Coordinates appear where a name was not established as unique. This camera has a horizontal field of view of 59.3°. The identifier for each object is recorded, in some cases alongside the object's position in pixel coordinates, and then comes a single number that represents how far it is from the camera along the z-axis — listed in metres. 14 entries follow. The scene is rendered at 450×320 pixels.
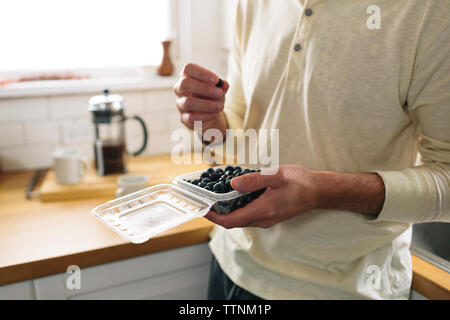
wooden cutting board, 1.16
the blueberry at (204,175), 0.57
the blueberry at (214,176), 0.57
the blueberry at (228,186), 0.54
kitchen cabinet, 0.90
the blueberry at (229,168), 0.60
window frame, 1.49
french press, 1.24
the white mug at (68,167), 1.20
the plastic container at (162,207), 0.47
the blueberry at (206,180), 0.55
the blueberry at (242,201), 0.54
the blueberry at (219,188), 0.53
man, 0.59
